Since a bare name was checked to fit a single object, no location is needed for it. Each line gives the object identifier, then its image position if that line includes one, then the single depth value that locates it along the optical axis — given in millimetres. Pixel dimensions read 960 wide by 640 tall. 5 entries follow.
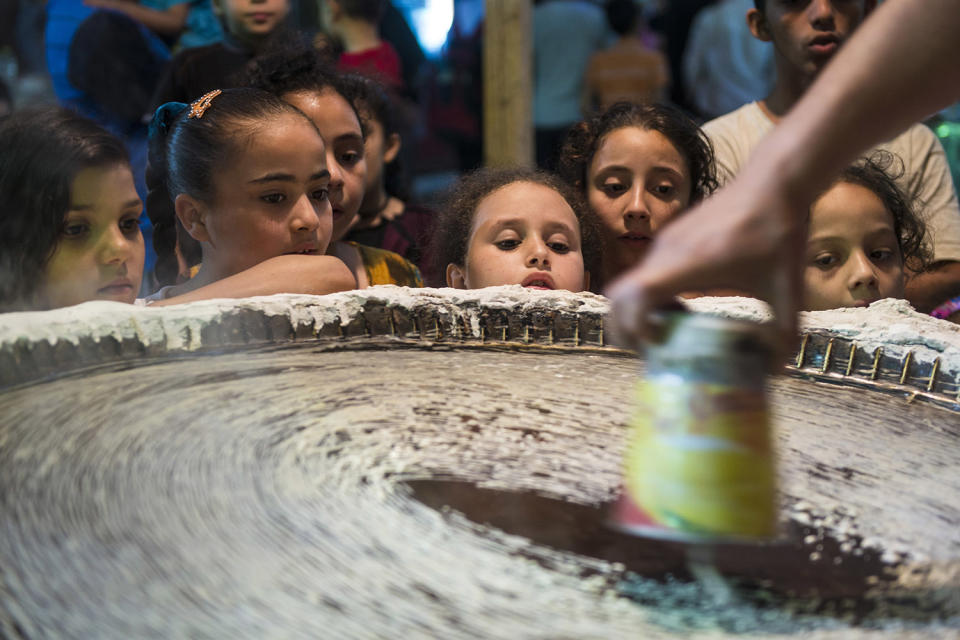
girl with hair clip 1613
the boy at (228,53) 1955
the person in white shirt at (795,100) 2096
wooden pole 3551
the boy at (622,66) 3799
